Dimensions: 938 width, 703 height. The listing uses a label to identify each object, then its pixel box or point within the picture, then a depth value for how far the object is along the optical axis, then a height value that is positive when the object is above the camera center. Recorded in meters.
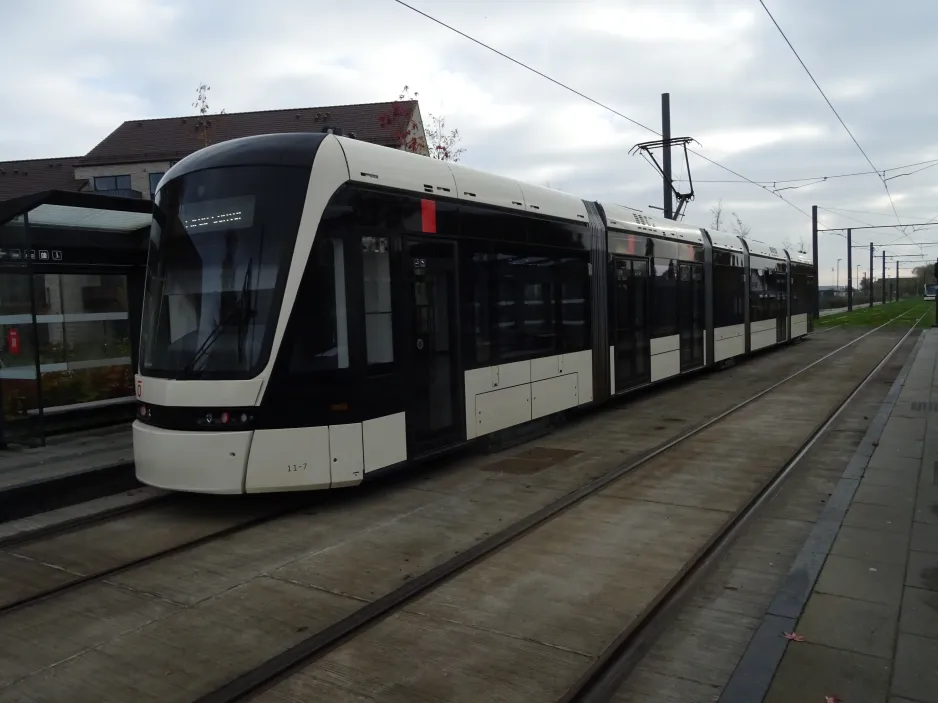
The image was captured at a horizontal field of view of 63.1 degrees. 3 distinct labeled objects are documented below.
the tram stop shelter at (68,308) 9.14 +0.20
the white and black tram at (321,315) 6.57 +0.00
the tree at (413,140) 21.64 +5.07
